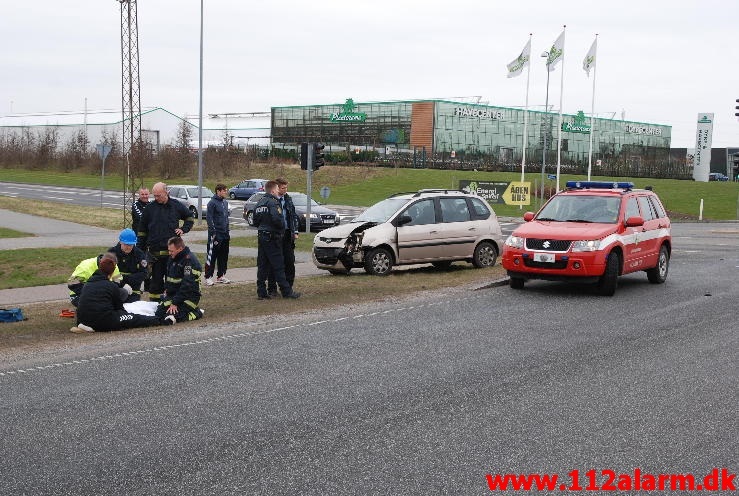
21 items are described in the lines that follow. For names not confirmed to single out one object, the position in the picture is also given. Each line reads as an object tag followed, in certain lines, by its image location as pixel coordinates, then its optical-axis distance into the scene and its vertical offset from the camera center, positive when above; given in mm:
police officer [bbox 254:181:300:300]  13367 -1195
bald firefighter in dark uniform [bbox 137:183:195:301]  12797 -1065
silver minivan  16688 -1348
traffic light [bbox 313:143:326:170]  24047 +195
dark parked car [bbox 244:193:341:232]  31375 -1908
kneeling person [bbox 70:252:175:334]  10609 -1778
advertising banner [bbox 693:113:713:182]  88375 +2783
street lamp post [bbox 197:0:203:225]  32562 -73
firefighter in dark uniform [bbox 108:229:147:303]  11883 -1448
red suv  13875 -1105
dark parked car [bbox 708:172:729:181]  99281 -276
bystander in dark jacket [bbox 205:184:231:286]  15289 -1325
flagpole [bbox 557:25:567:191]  50241 +5182
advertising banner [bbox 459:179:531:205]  45062 -1133
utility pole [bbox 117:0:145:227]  25453 +2848
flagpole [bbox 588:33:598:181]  56062 +4201
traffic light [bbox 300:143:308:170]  23703 +178
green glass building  80125 +2899
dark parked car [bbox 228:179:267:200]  52331 -1700
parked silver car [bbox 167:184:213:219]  37531 -1533
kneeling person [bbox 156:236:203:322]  11266 -1609
